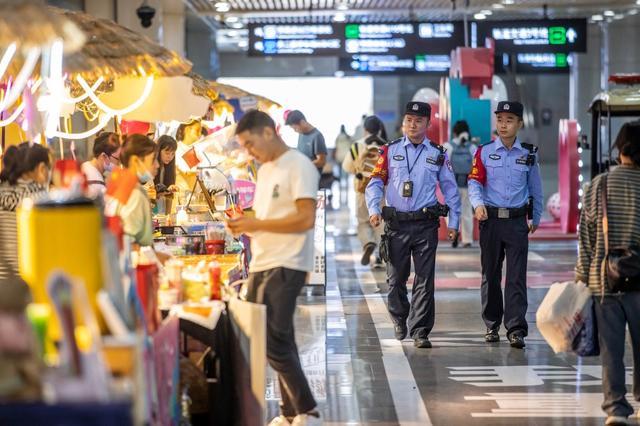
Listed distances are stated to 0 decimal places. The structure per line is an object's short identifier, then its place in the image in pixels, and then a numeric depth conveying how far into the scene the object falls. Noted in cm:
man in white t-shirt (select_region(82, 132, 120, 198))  1352
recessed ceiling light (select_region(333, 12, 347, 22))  3437
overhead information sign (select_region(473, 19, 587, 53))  3064
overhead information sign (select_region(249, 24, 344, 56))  3137
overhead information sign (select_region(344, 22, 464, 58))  3105
